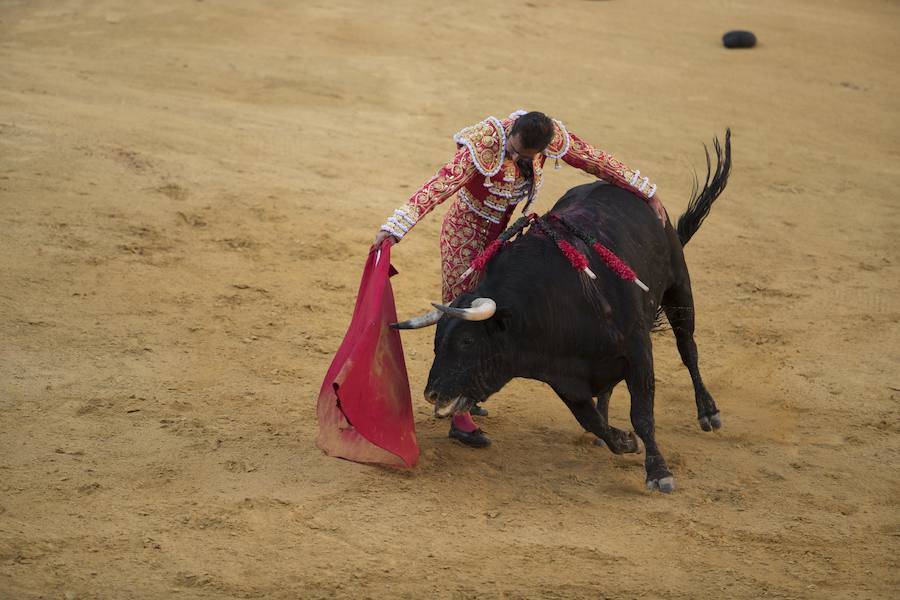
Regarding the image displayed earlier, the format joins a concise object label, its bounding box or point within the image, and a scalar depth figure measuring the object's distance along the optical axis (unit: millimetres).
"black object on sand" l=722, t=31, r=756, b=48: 25922
